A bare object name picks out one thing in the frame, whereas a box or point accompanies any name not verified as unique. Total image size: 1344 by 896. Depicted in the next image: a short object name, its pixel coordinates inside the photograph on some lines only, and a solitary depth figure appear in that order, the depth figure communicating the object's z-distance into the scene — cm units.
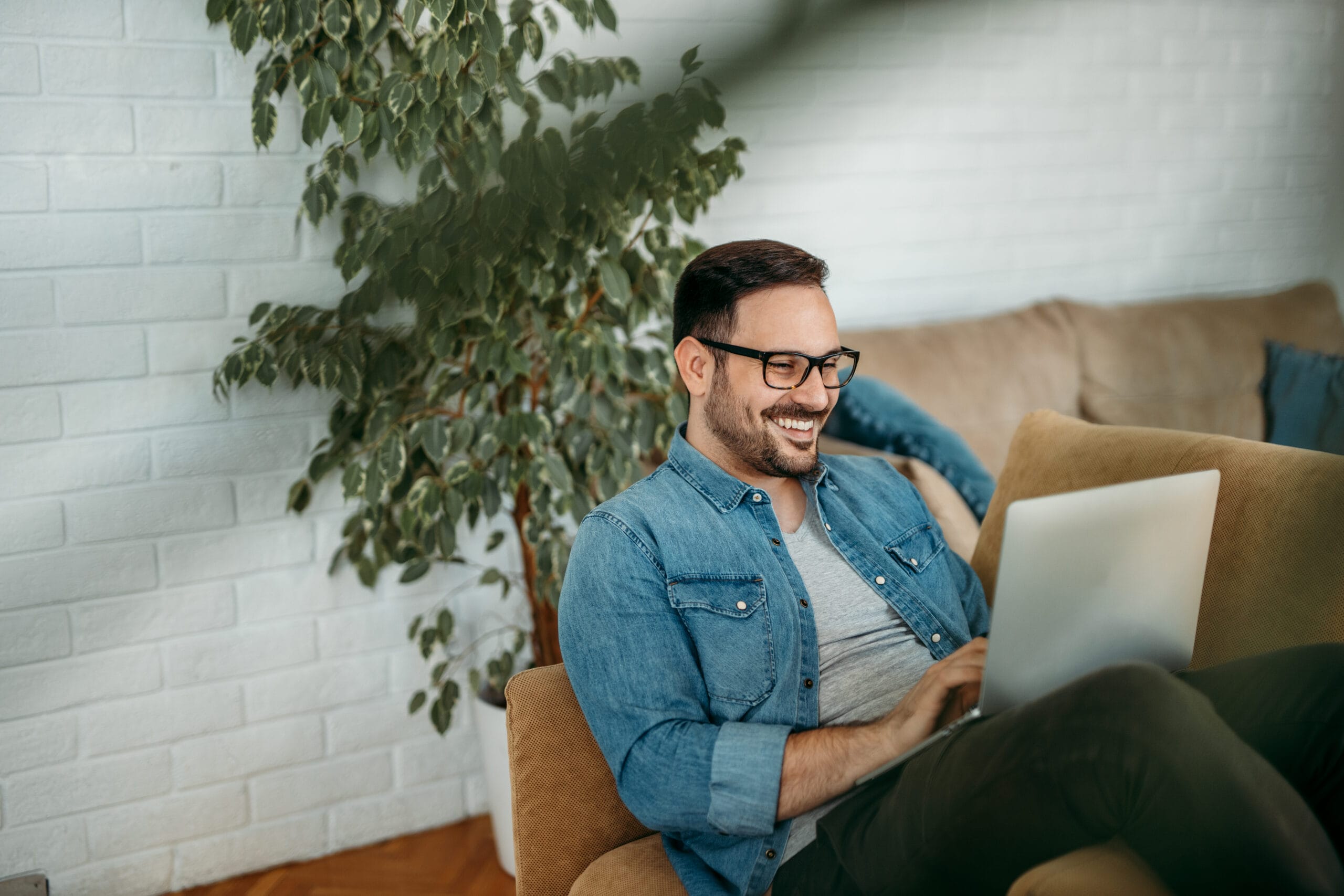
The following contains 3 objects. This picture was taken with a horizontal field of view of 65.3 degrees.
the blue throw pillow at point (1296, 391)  189
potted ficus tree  134
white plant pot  171
